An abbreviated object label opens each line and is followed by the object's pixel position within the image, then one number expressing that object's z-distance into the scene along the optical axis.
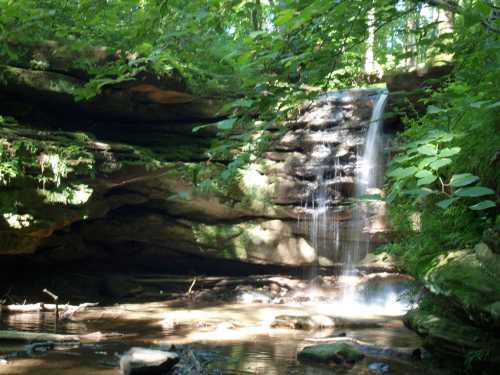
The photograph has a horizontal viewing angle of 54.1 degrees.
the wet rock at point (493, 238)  3.70
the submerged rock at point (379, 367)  5.88
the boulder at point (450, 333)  4.44
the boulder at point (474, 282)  3.70
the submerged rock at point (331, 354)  6.20
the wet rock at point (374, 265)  12.89
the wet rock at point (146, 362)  5.32
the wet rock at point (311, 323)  8.77
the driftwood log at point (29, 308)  9.96
